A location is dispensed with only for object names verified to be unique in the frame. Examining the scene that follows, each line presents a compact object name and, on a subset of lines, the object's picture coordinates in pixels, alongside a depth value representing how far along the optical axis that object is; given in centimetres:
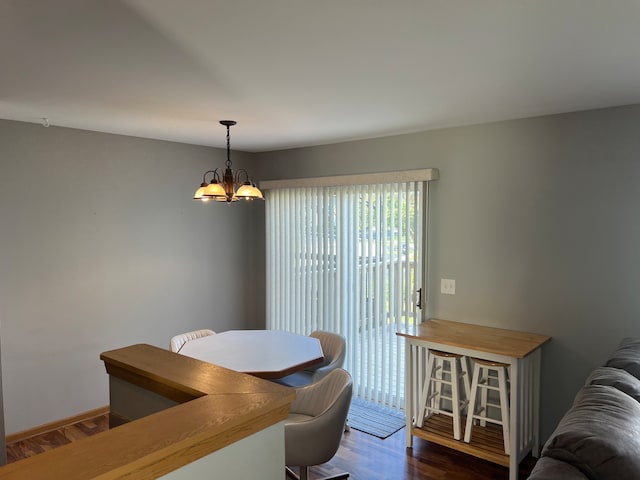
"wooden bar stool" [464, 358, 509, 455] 299
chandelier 299
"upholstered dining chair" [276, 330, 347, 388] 328
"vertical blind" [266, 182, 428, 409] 388
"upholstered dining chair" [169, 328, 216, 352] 351
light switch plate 367
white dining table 298
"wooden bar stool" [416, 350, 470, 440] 323
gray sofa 146
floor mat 368
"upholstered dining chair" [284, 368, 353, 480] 242
